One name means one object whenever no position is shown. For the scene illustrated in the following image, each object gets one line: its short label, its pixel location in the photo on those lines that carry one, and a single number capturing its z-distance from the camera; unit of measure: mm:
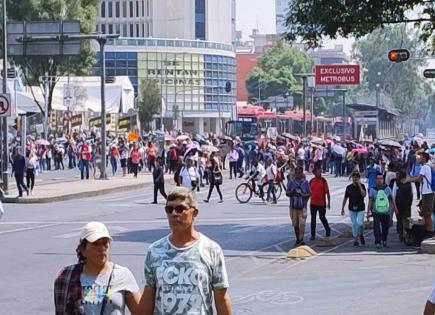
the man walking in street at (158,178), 35438
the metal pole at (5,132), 37550
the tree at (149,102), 112500
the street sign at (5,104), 36719
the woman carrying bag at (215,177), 37250
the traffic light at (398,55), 29359
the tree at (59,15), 71688
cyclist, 37188
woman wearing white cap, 7031
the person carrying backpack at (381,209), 22688
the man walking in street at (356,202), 22922
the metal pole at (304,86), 75119
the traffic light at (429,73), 29891
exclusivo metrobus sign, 59938
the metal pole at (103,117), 45906
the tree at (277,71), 165250
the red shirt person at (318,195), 23859
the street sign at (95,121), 73375
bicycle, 37281
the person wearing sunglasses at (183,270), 6809
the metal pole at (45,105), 64412
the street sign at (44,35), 37531
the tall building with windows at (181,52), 140375
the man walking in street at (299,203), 23062
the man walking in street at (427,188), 23297
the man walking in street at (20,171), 36625
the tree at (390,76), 164625
